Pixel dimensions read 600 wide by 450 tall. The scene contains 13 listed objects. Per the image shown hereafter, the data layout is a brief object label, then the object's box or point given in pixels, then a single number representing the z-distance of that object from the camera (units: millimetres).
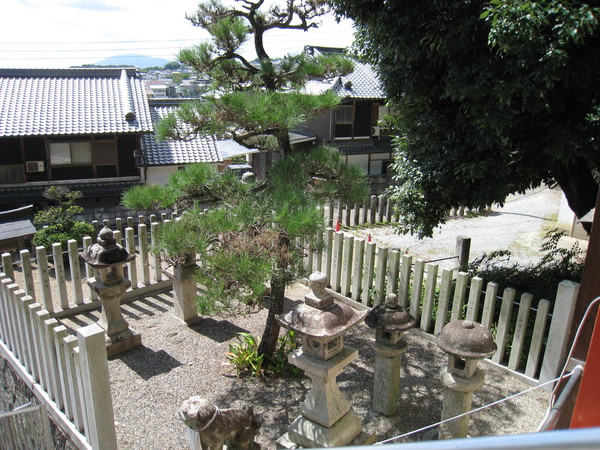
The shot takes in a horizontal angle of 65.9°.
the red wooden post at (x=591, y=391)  1994
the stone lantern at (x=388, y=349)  4387
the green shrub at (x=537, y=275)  6457
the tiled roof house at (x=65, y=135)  13492
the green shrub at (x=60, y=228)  9477
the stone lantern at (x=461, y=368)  3854
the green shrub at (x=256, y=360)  5383
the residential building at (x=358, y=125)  19297
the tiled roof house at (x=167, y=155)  14820
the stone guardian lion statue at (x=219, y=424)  3096
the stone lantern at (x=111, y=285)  5652
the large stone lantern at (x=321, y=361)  3699
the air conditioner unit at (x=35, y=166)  13733
